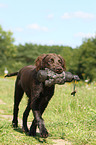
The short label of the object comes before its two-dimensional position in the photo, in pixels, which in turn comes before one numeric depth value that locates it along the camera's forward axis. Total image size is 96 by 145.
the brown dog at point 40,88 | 3.60
